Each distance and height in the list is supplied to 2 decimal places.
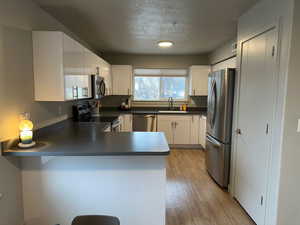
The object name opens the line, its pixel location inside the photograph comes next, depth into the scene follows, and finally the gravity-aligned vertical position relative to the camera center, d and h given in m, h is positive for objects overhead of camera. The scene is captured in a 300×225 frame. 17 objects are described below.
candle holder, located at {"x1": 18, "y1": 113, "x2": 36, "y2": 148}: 1.77 -0.38
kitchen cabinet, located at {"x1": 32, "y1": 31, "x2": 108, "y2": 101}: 2.06 +0.27
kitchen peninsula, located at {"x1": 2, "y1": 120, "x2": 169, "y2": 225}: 1.86 -0.88
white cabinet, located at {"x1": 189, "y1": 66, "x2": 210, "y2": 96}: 5.04 +0.34
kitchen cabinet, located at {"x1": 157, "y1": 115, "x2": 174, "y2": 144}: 4.89 -0.79
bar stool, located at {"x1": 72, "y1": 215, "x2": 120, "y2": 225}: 1.21 -0.77
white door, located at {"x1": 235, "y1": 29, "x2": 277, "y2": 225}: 1.98 -0.29
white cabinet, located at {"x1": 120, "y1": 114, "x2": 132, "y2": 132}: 4.78 -0.70
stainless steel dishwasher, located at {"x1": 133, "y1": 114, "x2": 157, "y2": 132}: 4.88 -0.71
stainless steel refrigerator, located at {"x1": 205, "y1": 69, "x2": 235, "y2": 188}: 2.77 -0.42
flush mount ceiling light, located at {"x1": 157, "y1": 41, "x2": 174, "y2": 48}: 3.43 +0.85
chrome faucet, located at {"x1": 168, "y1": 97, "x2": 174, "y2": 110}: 5.54 -0.24
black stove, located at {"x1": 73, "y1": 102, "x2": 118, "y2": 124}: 3.35 -0.42
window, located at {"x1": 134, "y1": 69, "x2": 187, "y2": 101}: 5.56 +0.19
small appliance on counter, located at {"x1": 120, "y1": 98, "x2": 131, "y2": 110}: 5.25 -0.33
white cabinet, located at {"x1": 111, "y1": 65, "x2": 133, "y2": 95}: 5.10 +0.34
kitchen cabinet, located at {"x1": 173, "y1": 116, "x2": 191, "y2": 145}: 4.87 -0.88
